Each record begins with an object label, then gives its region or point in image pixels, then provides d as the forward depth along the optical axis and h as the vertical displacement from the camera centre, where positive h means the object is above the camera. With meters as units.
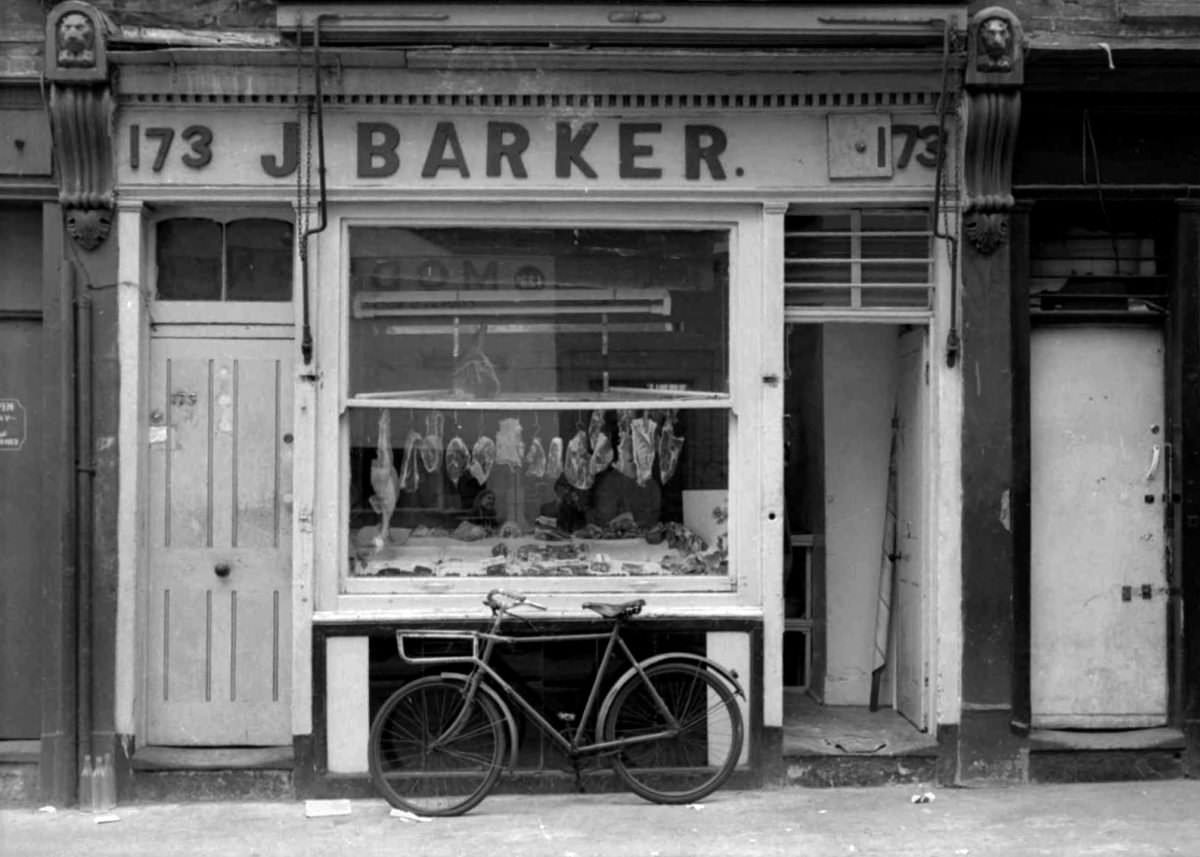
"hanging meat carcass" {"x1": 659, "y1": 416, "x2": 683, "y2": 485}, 8.78 -0.07
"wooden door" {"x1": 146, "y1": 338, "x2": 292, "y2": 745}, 8.58 -0.60
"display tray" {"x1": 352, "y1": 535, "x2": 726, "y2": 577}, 8.69 -0.72
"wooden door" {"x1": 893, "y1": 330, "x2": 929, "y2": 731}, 8.89 -0.61
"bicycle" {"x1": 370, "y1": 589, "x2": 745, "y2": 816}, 7.89 -1.56
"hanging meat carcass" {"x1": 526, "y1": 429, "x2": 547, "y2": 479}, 8.78 -0.11
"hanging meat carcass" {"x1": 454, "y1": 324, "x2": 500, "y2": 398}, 8.75 +0.33
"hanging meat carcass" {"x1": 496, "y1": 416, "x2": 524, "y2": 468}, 8.76 -0.04
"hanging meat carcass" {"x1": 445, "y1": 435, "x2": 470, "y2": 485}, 8.77 -0.12
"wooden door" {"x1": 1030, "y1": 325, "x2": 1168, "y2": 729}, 8.79 -0.67
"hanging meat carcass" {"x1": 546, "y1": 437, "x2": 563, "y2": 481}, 8.79 -0.12
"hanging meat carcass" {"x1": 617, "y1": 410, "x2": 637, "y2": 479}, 8.78 -0.05
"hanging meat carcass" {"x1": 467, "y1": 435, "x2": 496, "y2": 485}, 8.77 -0.13
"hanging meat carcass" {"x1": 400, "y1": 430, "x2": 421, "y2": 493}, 8.73 -0.17
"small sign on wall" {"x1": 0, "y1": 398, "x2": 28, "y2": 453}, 8.60 +0.08
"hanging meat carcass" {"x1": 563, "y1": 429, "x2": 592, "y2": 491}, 8.80 -0.14
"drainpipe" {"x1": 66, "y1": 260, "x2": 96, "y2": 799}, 8.22 -0.40
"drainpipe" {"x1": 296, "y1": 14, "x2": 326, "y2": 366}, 8.05 +1.31
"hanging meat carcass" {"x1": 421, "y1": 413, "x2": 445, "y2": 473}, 8.73 -0.01
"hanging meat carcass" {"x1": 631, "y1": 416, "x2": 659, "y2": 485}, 8.79 -0.04
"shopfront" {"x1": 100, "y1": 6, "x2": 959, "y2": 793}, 8.38 +0.49
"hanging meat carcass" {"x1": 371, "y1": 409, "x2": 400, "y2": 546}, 8.67 -0.25
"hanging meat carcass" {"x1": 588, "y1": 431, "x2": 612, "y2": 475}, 8.80 -0.10
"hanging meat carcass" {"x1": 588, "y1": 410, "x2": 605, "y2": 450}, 8.77 +0.04
